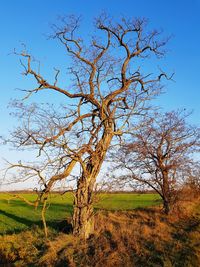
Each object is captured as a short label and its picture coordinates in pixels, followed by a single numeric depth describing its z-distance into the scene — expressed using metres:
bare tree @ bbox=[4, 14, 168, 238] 14.71
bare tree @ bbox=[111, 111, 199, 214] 22.11
